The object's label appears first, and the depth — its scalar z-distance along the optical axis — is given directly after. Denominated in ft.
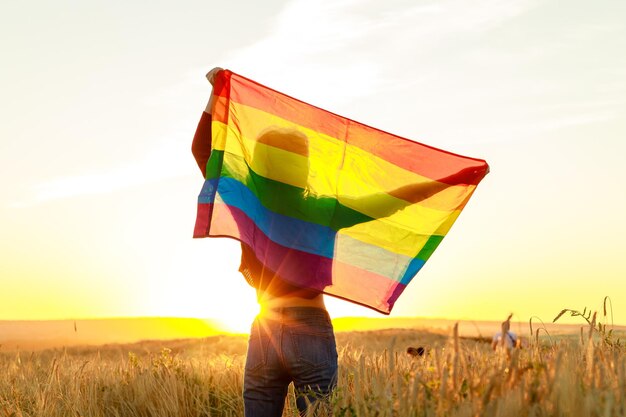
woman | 14.90
